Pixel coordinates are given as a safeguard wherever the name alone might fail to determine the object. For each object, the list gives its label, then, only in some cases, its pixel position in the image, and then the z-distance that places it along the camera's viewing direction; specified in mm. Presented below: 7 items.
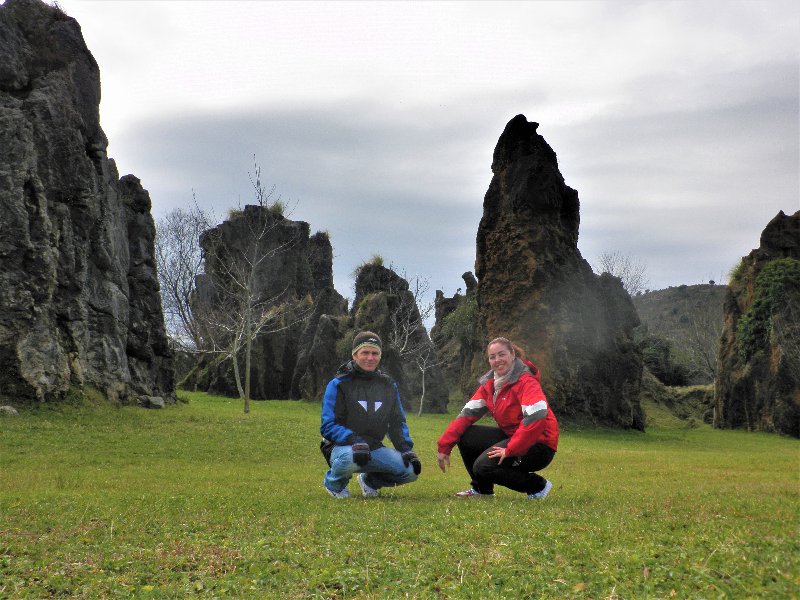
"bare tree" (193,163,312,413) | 58781
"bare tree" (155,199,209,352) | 65438
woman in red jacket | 8797
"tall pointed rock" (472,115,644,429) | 32625
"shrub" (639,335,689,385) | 62156
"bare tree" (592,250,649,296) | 77788
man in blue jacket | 9578
